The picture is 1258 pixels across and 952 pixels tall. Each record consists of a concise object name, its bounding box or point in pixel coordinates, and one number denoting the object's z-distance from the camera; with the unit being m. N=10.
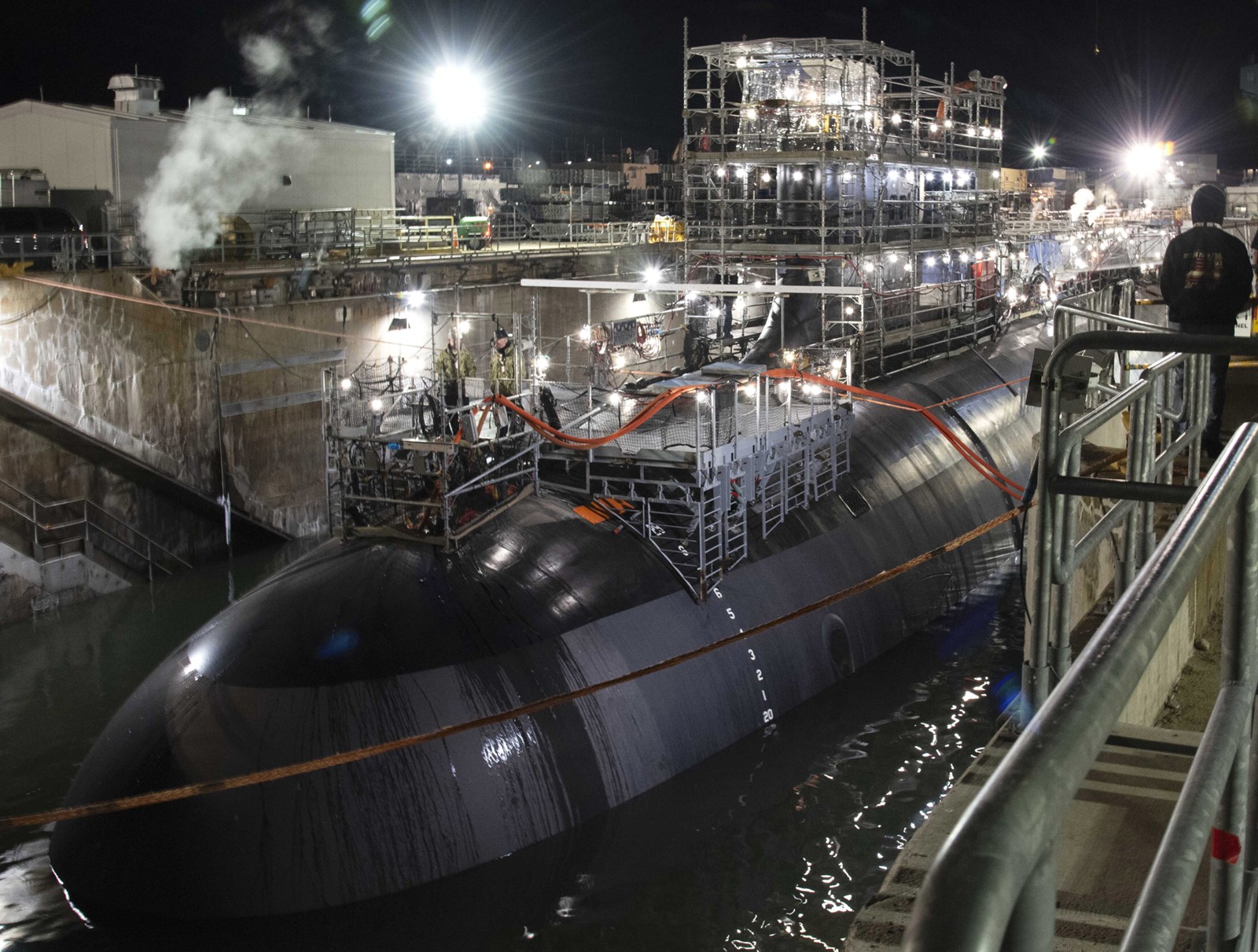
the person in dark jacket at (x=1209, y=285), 11.56
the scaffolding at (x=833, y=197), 22.80
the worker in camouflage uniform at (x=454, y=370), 14.91
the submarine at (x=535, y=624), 10.70
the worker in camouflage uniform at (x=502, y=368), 15.95
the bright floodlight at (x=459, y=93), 44.41
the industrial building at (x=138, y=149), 30.30
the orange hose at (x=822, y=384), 14.07
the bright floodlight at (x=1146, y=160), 56.06
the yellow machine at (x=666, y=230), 43.44
